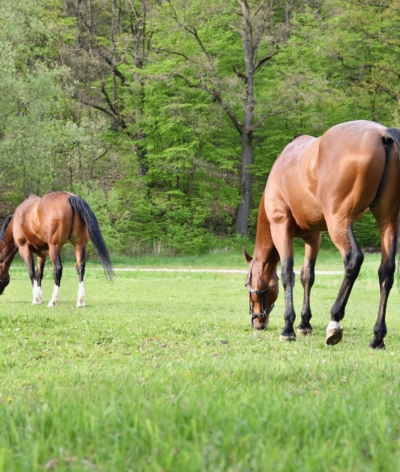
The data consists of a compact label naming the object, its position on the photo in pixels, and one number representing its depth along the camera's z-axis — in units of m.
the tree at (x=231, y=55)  33.88
